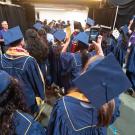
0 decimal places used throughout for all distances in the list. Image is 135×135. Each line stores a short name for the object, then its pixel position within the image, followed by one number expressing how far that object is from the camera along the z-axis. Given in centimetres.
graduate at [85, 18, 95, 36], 373
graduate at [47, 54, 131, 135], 86
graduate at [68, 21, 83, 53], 237
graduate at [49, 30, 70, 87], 267
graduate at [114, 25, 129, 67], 347
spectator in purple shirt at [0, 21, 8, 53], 365
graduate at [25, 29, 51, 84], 212
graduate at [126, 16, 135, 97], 306
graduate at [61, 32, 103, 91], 214
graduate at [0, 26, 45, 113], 169
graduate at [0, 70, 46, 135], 84
